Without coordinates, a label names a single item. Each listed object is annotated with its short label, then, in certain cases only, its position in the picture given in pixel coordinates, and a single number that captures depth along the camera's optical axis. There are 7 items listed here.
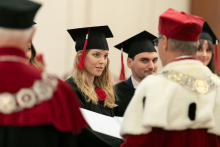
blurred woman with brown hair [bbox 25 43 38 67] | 6.30
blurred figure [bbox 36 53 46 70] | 6.46
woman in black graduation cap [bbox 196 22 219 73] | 7.10
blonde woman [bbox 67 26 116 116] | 5.72
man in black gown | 6.98
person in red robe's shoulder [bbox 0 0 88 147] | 2.68
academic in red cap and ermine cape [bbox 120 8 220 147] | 3.45
